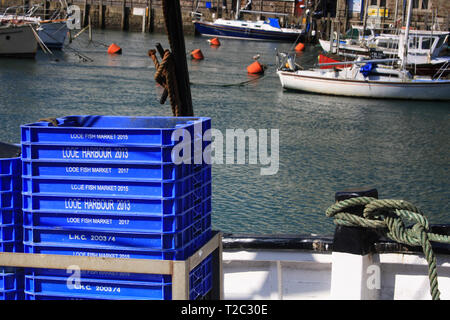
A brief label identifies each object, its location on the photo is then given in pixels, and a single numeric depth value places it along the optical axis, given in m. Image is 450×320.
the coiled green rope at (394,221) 7.05
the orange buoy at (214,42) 91.23
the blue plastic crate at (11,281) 6.87
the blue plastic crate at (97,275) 6.58
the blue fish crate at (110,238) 6.53
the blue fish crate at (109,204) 6.49
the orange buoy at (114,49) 70.22
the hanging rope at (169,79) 10.17
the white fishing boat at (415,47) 54.76
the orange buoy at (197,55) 69.48
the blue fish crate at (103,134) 6.44
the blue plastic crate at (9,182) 6.82
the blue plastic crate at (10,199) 6.83
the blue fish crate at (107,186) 6.47
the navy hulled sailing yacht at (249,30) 101.27
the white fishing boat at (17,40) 60.77
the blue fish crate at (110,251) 6.55
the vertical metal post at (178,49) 10.36
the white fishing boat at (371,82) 44.75
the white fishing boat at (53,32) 69.11
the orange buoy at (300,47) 92.21
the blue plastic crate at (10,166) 6.86
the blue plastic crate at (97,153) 6.45
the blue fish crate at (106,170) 6.47
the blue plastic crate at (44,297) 6.75
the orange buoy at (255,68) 60.04
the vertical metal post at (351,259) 7.87
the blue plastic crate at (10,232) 6.86
